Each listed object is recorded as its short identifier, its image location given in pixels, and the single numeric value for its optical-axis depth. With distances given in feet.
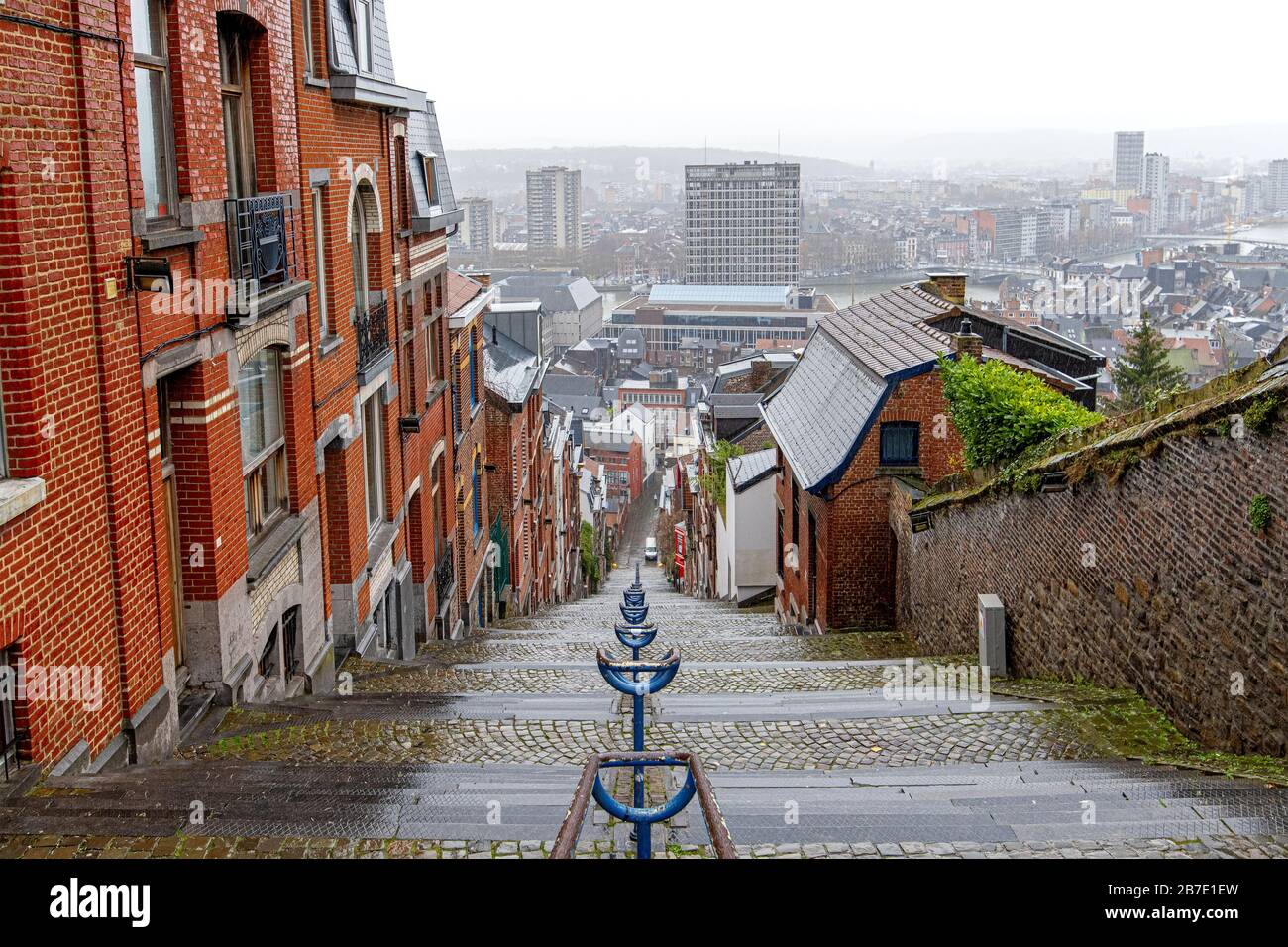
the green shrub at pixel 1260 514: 28.27
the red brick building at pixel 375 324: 46.11
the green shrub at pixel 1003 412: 50.83
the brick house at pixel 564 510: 159.22
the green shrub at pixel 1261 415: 28.37
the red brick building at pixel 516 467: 104.32
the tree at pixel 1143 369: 208.74
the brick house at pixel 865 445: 68.44
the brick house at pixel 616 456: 352.18
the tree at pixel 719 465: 118.93
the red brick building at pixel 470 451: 79.77
